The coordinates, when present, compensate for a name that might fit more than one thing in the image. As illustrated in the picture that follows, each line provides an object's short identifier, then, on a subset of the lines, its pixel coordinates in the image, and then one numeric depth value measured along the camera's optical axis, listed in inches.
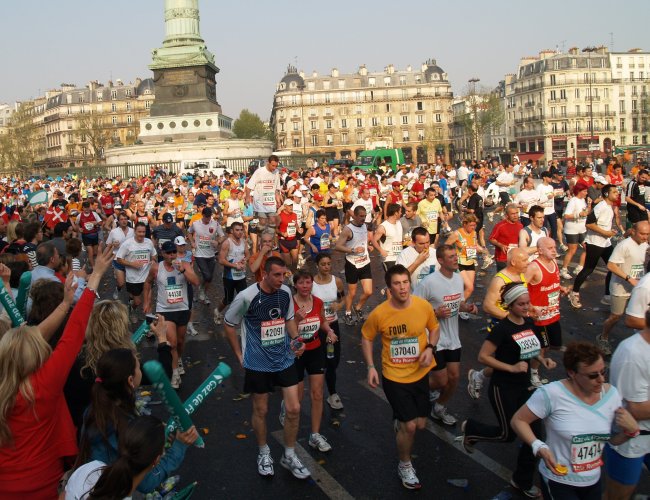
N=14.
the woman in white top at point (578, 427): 144.4
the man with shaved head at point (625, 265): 299.7
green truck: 1701.5
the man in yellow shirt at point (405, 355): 199.9
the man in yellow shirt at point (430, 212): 502.6
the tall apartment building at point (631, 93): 4084.6
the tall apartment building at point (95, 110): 4574.3
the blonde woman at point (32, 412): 132.1
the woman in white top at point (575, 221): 474.6
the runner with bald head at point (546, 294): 263.4
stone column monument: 1729.8
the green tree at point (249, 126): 4867.1
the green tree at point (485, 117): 3553.2
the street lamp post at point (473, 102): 3485.2
